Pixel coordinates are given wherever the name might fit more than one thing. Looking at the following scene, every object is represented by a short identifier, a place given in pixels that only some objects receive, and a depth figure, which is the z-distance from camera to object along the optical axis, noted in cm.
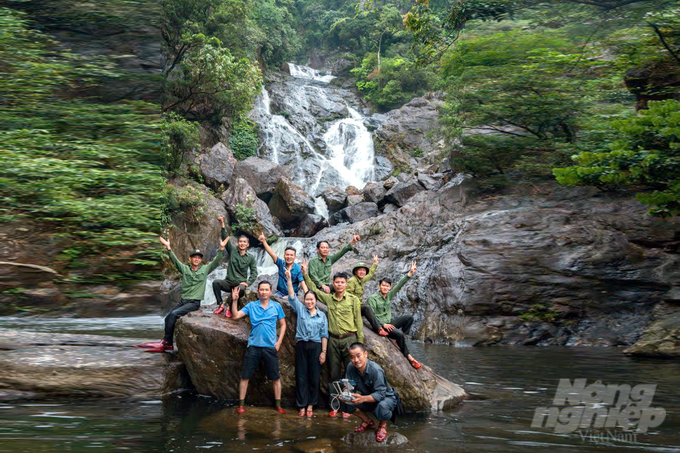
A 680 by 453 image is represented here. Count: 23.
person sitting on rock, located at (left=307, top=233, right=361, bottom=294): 771
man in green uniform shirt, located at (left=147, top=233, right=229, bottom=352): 766
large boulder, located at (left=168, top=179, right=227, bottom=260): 1958
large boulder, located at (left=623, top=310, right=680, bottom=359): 1095
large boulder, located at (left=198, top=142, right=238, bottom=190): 2364
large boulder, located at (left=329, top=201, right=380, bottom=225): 2414
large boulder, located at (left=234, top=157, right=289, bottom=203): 2533
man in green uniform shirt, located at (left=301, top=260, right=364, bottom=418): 658
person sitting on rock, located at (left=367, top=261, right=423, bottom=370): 742
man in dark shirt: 507
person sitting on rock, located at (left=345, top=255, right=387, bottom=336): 737
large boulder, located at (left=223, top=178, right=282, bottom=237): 2284
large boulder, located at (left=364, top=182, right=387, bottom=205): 2522
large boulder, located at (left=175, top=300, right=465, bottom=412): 682
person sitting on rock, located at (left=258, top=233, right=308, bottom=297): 740
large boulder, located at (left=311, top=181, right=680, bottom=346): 1387
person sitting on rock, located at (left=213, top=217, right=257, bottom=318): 784
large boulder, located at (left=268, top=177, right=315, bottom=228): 2456
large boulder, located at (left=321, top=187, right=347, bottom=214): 2595
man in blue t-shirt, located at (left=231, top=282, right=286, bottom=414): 638
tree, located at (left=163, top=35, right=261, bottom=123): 1914
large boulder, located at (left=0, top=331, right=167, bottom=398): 657
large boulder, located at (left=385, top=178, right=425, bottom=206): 2262
